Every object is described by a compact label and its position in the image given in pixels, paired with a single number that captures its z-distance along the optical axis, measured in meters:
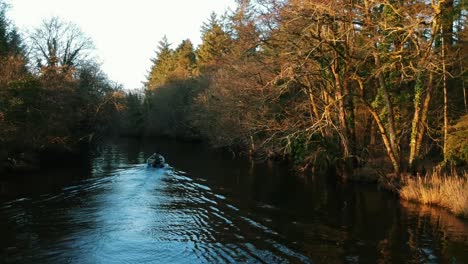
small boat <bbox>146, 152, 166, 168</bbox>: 28.42
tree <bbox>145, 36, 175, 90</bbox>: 76.34
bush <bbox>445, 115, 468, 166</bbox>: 17.61
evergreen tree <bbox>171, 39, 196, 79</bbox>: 71.92
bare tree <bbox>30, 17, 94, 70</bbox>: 46.47
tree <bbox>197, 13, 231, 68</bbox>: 66.00
